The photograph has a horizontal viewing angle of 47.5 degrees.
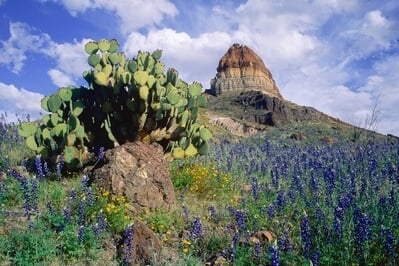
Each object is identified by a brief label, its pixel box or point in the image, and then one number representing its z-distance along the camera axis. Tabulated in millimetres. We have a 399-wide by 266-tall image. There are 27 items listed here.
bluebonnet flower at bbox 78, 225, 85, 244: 5214
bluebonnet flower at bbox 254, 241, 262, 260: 4898
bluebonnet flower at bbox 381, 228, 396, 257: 4596
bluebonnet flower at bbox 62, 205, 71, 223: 5645
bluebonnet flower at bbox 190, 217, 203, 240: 5496
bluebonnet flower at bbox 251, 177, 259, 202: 7005
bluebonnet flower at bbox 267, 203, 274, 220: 6059
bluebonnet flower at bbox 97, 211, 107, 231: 5543
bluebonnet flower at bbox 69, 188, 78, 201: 6094
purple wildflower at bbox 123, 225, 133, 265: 4867
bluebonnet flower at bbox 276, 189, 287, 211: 6379
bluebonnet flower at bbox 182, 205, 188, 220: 6543
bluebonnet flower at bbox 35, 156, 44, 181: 6705
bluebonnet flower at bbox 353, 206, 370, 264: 4770
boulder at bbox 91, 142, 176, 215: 6852
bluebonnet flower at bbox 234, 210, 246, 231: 5734
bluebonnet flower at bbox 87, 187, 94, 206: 6066
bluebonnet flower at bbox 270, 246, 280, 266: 4148
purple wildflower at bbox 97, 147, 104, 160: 7537
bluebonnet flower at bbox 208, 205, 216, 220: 6660
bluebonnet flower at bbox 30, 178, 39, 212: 5805
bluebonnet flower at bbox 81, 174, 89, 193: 6316
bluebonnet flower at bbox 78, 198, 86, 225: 5693
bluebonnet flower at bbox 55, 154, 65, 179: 7216
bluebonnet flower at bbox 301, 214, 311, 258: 4883
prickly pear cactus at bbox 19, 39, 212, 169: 8422
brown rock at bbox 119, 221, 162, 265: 5125
